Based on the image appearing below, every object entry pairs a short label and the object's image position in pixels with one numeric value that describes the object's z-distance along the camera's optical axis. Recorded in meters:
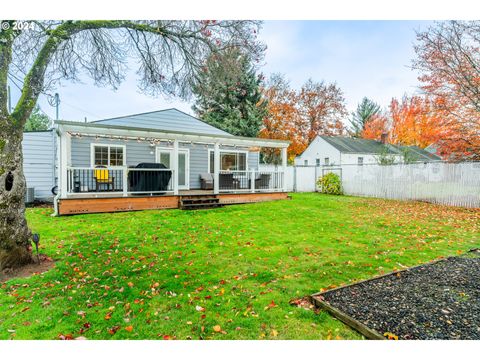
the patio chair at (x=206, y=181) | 12.68
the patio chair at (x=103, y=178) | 9.34
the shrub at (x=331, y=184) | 15.76
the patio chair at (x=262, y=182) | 11.62
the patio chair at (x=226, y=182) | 10.86
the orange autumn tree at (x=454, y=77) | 9.50
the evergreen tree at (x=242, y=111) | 22.41
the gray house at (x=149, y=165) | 8.38
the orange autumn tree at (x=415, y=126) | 10.52
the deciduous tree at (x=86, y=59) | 3.95
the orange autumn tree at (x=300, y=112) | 26.72
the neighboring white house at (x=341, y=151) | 22.78
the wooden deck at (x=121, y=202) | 7.99
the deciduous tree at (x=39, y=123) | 27.35
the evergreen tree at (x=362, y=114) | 33.94
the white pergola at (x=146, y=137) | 8.00
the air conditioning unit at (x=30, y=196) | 10.47
